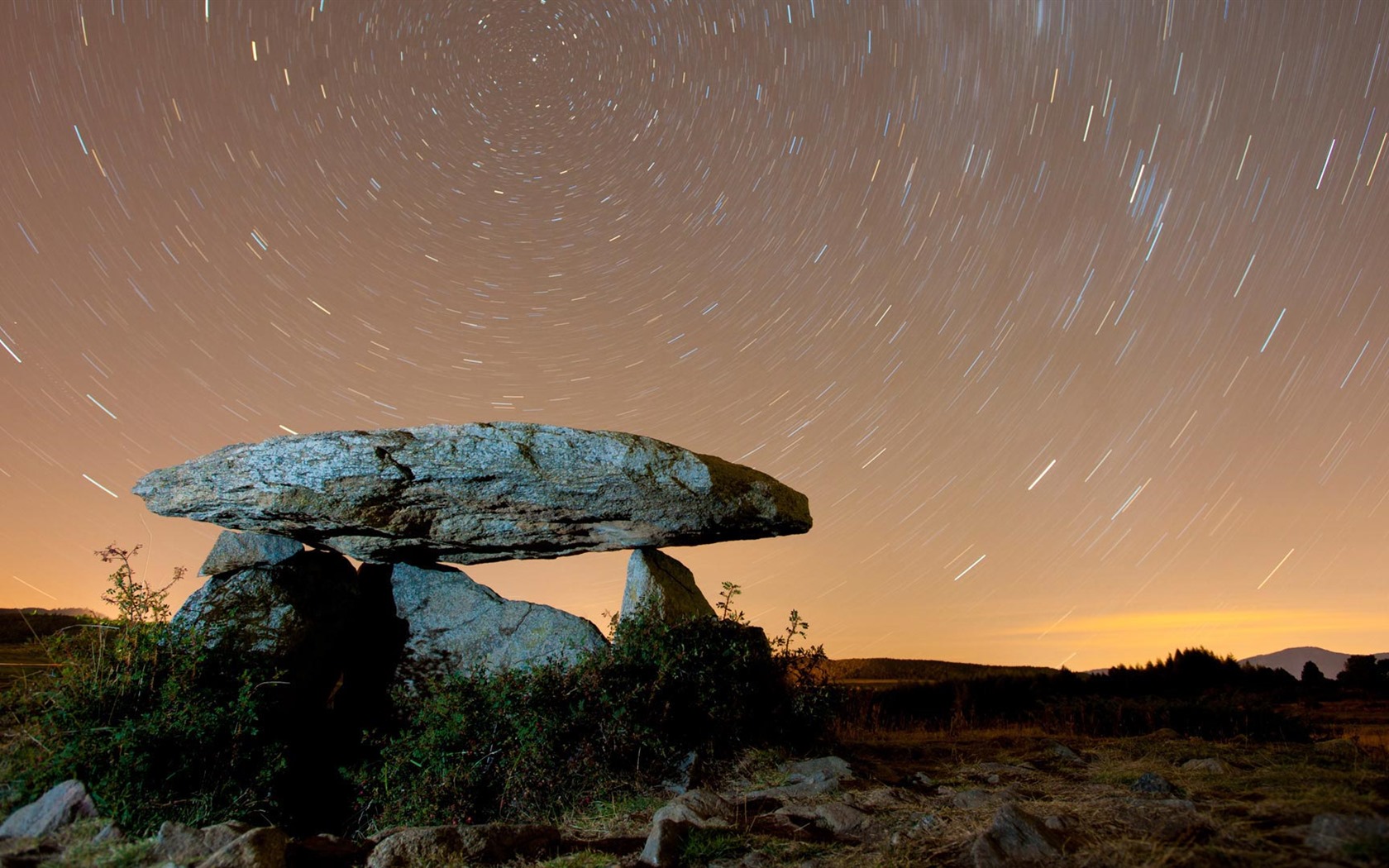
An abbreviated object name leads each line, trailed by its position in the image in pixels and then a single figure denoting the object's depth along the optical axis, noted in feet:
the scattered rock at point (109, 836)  23.12
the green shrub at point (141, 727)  27.94
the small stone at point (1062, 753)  35.88
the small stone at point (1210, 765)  29.98
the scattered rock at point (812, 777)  28.37
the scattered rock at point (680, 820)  19.86
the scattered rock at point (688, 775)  31.17
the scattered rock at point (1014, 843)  17.21
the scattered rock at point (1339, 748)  33.42
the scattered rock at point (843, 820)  22.55
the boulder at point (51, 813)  24.93
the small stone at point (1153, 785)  26.03
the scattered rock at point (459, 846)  20.49
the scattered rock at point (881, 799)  25.18
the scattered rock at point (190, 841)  20.71
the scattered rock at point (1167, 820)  18.06
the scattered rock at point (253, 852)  18.70
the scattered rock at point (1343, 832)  14.99
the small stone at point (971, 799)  25.77
